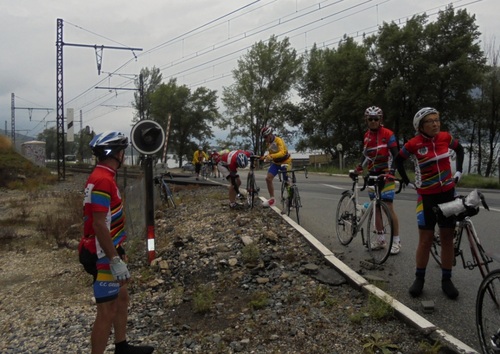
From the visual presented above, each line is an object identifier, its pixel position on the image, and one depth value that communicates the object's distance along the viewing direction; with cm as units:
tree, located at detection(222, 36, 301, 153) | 6756
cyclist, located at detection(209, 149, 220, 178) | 2561
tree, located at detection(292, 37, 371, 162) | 4597
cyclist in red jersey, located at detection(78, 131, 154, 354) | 351
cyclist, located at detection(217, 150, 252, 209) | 1088
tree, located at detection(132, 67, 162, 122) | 8294
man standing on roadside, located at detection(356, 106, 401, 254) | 618
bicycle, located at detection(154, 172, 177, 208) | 1428
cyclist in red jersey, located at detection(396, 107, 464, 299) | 459
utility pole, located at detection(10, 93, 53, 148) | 6314
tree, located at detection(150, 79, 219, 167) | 7675
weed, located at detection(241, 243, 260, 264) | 675
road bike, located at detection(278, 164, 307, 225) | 945
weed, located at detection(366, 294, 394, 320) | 423
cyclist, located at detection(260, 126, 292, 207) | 952
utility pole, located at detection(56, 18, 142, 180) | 2525
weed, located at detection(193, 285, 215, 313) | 520
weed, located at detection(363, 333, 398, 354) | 370
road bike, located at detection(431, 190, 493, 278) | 412
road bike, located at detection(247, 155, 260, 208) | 1075
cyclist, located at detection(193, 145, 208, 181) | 2560
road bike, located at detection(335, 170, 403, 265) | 593
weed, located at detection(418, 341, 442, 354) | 351
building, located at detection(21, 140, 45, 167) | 4234
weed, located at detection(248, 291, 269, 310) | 506
